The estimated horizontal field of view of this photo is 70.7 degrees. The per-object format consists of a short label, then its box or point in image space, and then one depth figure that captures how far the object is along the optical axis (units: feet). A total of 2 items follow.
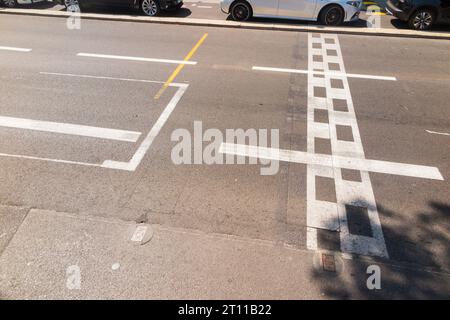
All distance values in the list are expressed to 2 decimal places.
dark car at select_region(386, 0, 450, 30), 38.45
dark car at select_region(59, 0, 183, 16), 43.78
